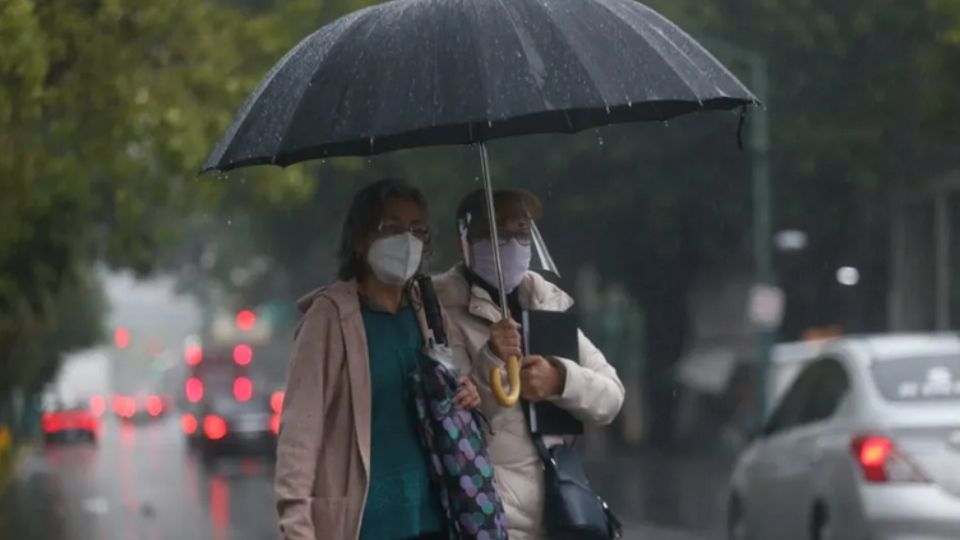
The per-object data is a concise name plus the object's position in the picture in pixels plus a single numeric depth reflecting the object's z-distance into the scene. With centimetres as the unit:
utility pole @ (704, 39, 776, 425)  3246
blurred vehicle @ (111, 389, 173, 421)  10506
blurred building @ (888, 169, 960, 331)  3681
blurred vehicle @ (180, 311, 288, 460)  4025
